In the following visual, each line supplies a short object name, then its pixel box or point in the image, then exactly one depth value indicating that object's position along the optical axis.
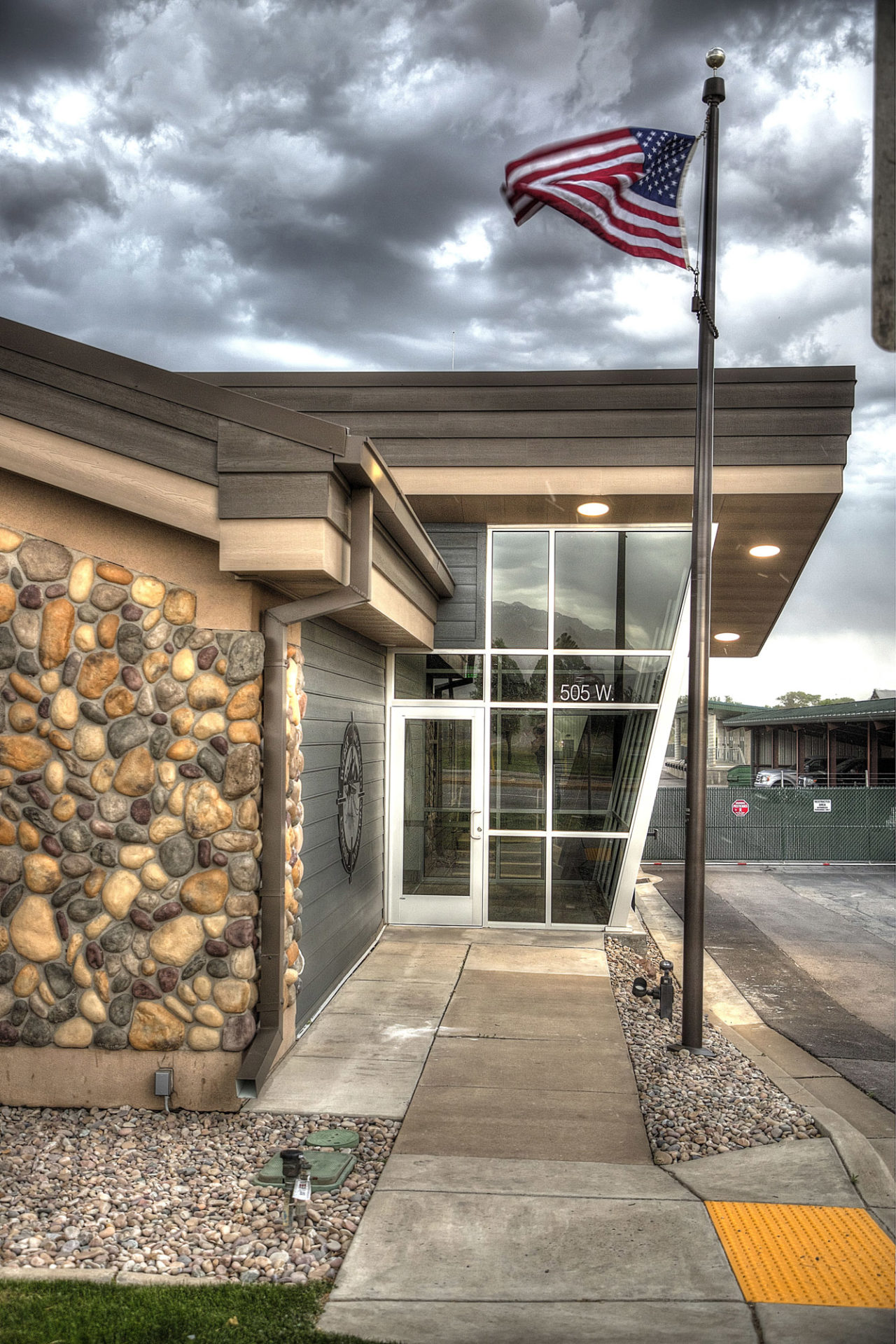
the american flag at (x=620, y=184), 6.67
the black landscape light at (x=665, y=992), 7.46
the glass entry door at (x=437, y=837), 10.65
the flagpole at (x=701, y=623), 6.73
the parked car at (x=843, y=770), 39.70
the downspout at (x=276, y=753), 5.60
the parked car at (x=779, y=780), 40.38
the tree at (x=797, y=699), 119.94
